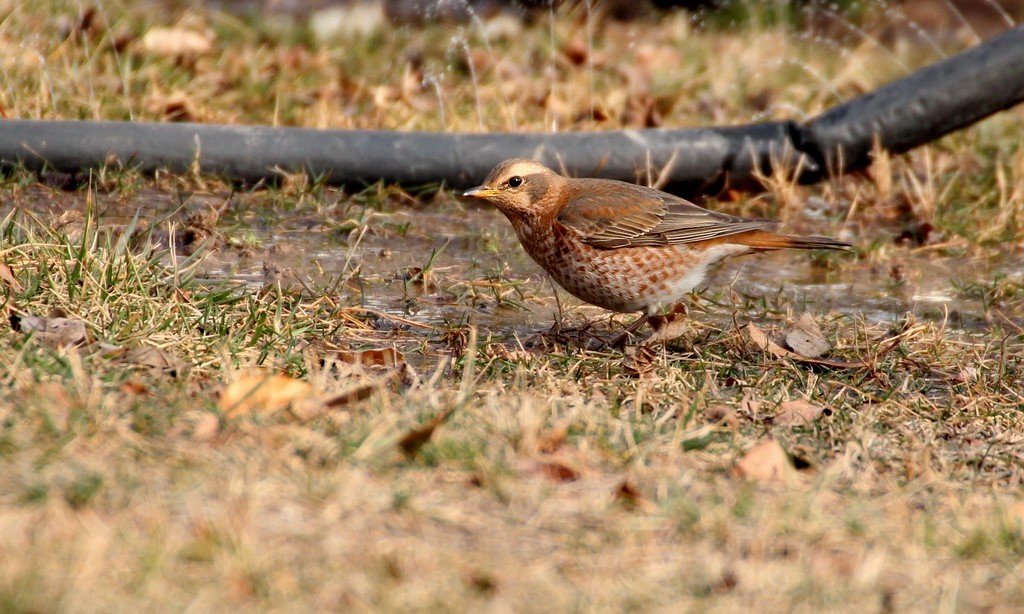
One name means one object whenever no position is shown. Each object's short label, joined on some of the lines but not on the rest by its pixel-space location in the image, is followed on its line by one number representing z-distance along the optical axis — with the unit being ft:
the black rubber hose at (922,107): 46.39
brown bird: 35.88
